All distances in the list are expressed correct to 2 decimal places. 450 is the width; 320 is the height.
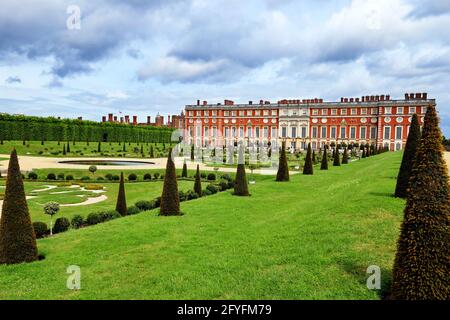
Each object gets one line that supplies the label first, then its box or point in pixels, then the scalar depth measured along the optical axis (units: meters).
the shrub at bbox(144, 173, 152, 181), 25.22
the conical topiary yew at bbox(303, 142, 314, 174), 25.97
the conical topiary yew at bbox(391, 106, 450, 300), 4.74
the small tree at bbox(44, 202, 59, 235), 11.44
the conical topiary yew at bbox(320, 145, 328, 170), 30.53
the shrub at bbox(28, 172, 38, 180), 23.76
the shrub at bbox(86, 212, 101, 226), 12.70
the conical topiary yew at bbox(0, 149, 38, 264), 7.93
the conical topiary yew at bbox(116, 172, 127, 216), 13.78
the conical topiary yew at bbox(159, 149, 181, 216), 12.49
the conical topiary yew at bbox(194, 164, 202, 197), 18.36
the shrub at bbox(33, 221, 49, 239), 11.18
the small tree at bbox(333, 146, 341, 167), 34.22
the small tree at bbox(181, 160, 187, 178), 26.39
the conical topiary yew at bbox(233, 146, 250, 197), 16.84
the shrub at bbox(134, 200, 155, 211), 15.38
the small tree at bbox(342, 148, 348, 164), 37.42
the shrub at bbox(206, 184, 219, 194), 19.80
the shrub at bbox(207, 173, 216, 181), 25.56
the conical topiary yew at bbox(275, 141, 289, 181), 21.77
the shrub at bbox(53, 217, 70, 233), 11.91
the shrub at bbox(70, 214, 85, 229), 12.41
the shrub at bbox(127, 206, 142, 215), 14.33
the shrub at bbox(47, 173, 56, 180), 23.98
